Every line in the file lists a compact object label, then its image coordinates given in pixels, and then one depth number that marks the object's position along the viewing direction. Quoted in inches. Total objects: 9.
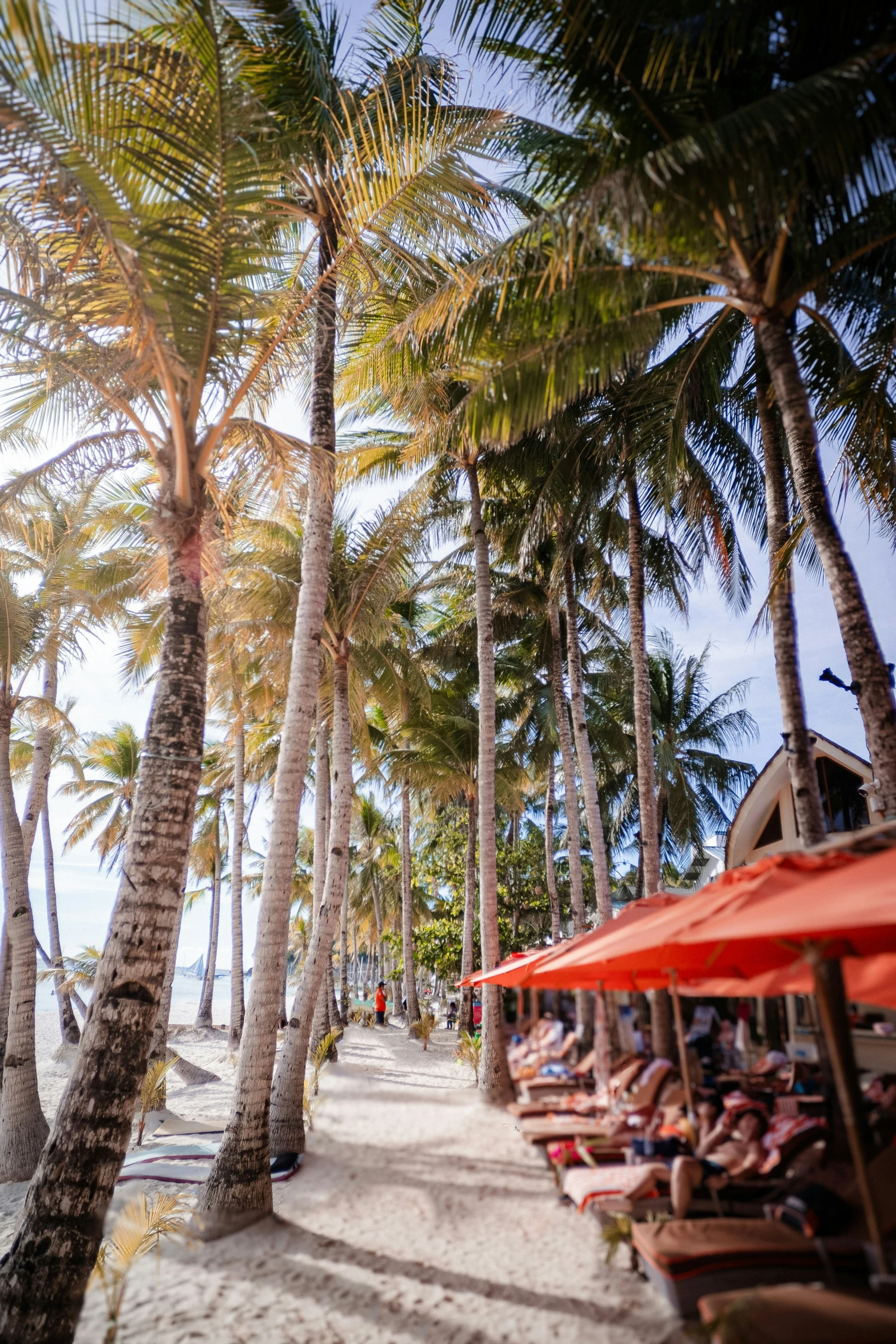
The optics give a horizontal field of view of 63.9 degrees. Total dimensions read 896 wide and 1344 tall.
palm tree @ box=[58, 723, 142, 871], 1101.1
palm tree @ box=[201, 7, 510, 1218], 268.5
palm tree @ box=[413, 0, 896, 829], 184.5
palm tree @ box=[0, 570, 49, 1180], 366.0
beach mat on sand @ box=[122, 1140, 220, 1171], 324.5
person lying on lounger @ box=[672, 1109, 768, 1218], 191.6
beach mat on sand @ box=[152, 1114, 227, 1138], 394.3
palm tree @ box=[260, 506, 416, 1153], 414.6
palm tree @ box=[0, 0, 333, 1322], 161.9
